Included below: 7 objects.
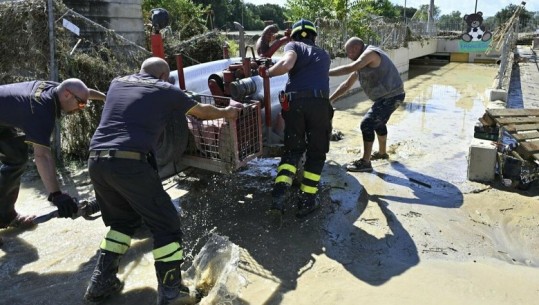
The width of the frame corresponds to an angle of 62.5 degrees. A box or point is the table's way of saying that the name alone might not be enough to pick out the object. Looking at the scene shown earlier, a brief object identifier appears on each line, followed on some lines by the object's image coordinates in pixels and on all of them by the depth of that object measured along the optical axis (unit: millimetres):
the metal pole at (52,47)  5336
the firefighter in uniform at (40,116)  3055
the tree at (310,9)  12500
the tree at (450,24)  30734
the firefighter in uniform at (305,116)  4113
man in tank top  5340
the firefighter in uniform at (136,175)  2807
